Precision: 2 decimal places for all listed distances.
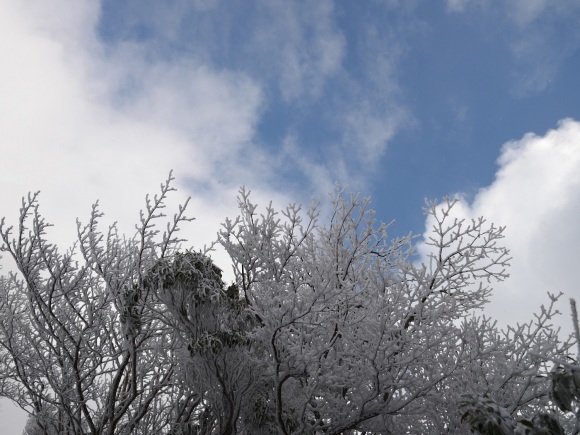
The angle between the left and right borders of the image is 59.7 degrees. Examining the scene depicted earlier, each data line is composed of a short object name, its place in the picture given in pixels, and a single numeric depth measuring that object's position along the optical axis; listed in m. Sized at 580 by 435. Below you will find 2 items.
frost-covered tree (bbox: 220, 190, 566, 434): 6.83
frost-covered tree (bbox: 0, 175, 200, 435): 8.91
